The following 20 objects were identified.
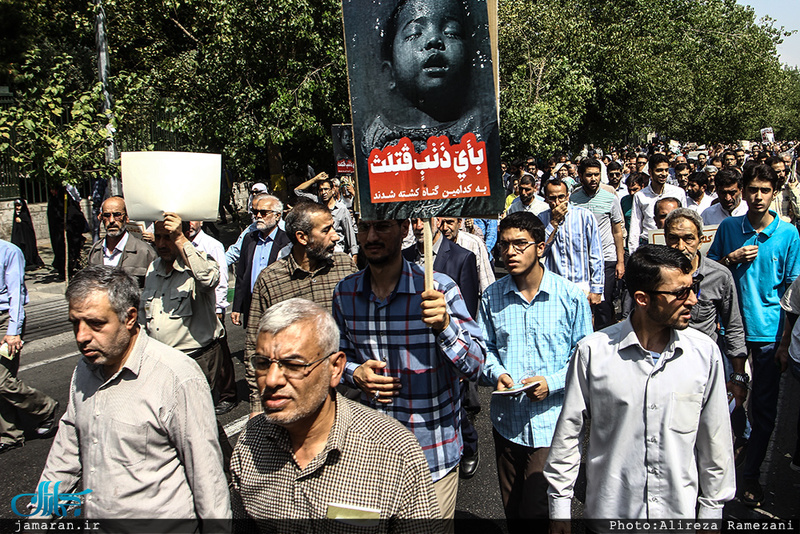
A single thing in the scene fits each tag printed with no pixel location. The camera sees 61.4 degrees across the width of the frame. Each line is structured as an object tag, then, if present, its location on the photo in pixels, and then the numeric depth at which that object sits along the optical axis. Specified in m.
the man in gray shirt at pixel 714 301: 4.17
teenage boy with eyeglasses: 3.45
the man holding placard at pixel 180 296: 4.70
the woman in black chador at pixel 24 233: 13.64
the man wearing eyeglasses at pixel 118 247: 6.25
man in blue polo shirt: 4.57
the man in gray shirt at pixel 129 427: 2.72
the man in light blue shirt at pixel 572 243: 6.25
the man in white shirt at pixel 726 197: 6.46
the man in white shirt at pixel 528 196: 8.03
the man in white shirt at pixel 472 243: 6.16
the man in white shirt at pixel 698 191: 8.38
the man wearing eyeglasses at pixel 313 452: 2.27
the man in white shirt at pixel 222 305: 6.04
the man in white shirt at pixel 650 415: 2.68
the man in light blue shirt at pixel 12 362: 5.51
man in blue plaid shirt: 3.07
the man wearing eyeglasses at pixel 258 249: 6.50
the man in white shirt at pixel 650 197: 8.00
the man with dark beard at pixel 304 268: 4.49
